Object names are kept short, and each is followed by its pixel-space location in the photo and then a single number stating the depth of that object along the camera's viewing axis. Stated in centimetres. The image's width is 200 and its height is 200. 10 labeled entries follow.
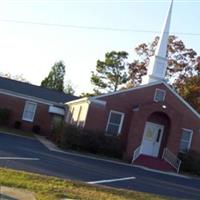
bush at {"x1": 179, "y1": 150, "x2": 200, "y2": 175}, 3447
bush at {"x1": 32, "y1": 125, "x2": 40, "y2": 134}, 4638
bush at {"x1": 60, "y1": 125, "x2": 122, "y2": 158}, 3244
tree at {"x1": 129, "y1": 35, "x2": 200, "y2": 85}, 6054
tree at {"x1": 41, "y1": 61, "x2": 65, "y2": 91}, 7850
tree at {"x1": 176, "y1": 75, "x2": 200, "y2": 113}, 5725
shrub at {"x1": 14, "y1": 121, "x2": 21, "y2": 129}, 4571
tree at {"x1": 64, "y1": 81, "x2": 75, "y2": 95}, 9175
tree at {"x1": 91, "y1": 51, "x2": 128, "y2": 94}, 7356
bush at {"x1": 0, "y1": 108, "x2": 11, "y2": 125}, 4481
